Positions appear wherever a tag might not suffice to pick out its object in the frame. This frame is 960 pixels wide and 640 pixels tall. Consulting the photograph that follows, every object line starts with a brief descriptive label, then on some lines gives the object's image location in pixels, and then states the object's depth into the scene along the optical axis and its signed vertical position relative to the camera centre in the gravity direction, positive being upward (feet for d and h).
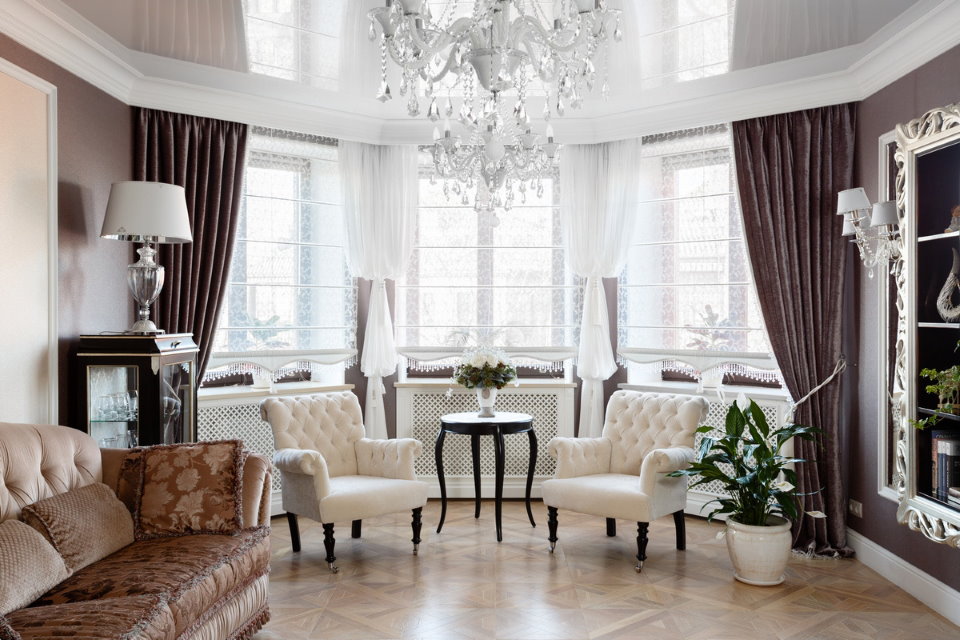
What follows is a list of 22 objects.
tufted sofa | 7.34 -2.91
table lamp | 12.12 +1.51
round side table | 14.83 -2.37
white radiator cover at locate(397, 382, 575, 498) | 17.66 -2.46
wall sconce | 11.57 +1.45
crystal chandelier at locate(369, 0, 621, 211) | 8.12 +3.14
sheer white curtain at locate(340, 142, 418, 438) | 17.38 +1.91
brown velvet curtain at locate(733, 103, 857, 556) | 13.93 +0.86
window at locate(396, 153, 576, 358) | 17.98 +0.83
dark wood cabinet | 12.00 -1.23
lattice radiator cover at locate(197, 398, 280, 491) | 15.48 -2.43
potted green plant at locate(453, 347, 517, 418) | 15.30 -1.28
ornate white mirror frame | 10.60 -0.33
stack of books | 10.40 -2.20
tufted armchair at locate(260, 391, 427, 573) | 12.79 -2.88
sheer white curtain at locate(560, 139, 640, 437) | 17.15 +2.01
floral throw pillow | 9.92 -2.45
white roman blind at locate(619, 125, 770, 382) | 16.02 +1.22
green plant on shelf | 9.93 -1.07
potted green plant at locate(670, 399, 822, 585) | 12.05 -3.04
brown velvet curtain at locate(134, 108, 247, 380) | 14.65 +2.37
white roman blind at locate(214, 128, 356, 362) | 16.33 +1.30
